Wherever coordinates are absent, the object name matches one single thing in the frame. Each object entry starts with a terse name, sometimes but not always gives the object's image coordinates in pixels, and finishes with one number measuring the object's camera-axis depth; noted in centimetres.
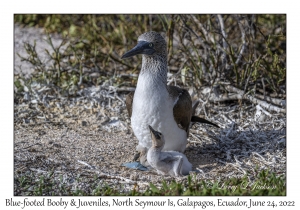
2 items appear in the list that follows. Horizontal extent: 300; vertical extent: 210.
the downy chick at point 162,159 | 1134
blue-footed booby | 1145
